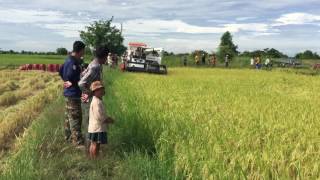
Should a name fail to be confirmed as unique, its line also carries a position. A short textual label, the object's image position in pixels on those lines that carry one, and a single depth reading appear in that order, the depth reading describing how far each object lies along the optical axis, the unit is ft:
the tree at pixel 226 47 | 126.39
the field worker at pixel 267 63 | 94.78
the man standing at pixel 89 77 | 16.42
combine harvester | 69.86
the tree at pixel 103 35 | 128.38
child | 15.26
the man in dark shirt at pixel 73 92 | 17.13
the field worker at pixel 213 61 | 101.01
